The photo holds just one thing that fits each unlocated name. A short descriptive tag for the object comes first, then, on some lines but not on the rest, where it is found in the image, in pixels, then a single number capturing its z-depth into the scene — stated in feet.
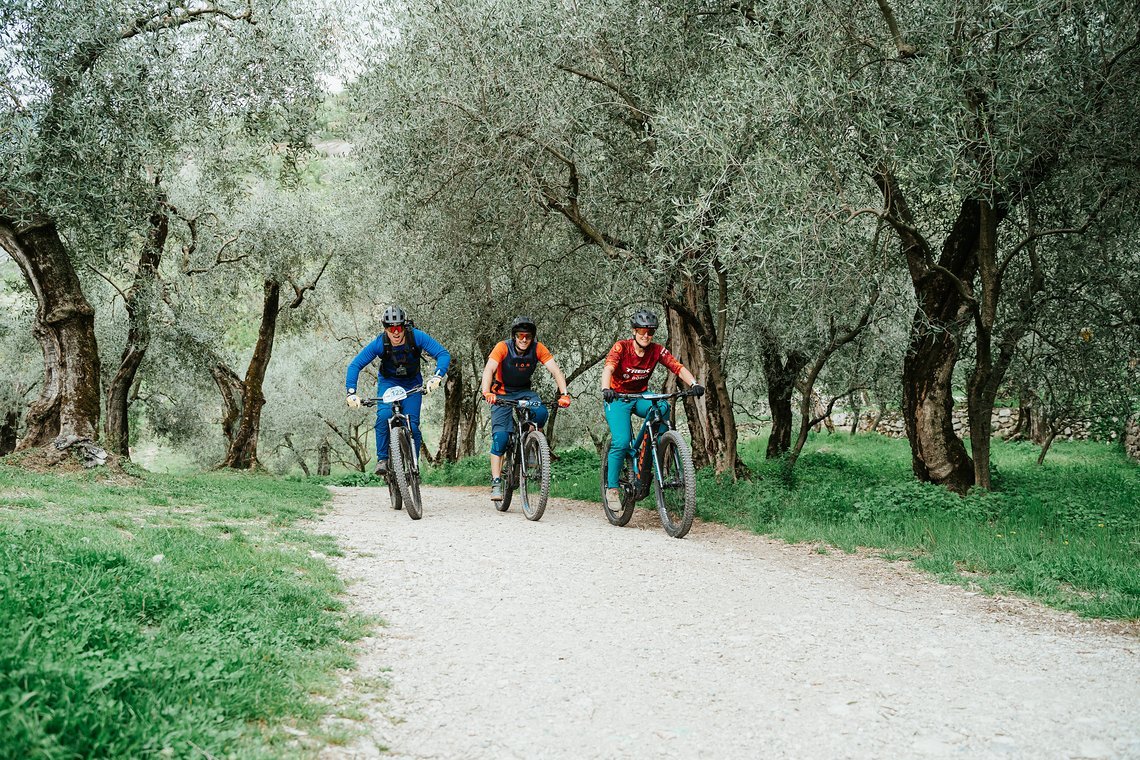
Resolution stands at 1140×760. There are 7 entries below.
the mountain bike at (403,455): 33.91
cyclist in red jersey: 31.63
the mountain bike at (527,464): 33.45
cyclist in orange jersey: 34.30
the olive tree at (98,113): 36.83
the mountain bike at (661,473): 29.55
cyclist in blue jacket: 34.17
